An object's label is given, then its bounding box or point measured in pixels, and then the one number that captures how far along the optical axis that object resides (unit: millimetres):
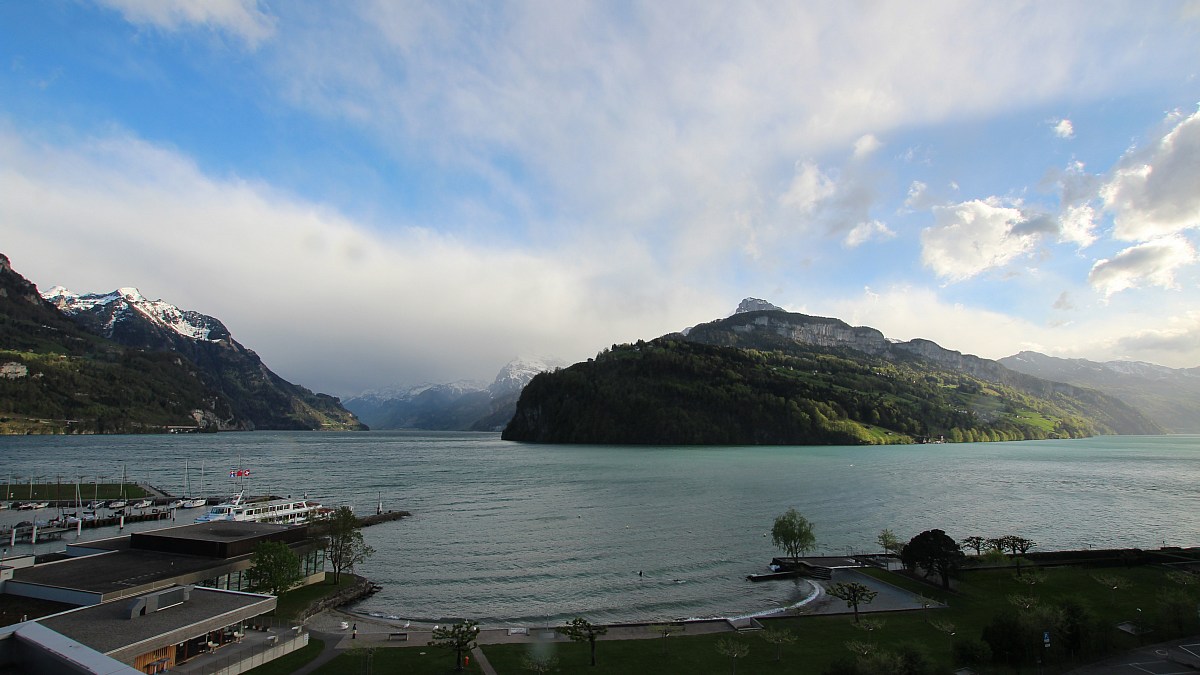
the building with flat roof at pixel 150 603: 21597
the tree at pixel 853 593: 47125
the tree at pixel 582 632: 38069
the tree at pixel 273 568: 48969
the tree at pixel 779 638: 38938
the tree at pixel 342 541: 59122
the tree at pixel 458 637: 36719
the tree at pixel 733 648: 35938
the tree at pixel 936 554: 54562
